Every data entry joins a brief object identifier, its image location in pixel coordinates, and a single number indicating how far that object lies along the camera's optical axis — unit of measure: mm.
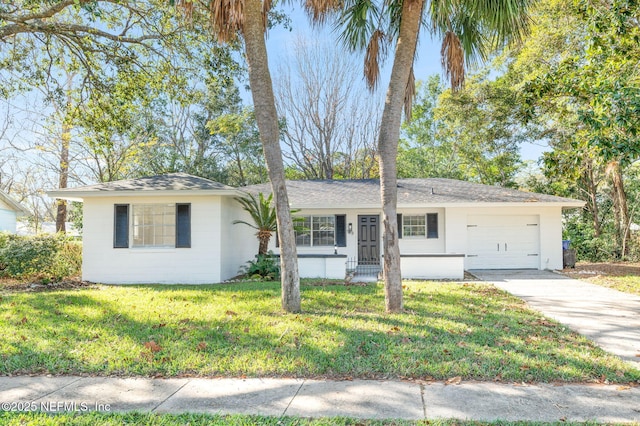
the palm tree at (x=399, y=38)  7191
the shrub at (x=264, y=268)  12641
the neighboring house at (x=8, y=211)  21203
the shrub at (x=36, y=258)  12867
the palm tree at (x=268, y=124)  7227
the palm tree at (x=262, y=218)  12664
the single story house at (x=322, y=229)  12414
